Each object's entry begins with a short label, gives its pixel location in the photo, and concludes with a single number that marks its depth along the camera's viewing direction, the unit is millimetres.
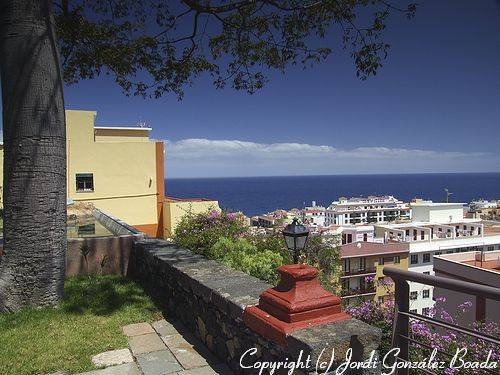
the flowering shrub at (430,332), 3191
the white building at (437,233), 35219
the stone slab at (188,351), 3412
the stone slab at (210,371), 3218
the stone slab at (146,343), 3636
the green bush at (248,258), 5203
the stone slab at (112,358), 3337
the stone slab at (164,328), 4059
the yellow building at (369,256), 29844
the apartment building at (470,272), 11008
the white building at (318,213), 65562
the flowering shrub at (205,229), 6250
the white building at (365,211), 79500
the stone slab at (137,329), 4031
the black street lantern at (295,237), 3146
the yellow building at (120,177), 18828
